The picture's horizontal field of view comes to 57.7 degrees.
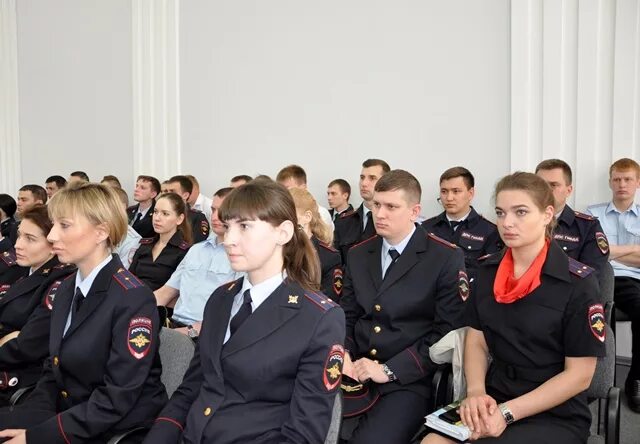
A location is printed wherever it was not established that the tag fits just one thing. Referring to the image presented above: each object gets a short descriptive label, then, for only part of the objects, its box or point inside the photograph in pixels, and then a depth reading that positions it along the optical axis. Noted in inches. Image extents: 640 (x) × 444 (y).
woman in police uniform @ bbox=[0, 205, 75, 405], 92.2
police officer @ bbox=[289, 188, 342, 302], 120.8
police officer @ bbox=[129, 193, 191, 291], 152.3
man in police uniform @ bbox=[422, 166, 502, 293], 156.3
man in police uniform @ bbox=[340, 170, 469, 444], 90.7
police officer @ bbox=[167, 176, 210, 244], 199.0
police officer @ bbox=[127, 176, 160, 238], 228.1
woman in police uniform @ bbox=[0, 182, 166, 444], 70.4
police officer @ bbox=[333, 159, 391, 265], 177.0
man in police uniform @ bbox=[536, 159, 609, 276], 129.7
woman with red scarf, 72.8
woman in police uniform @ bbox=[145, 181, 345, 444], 62.7
